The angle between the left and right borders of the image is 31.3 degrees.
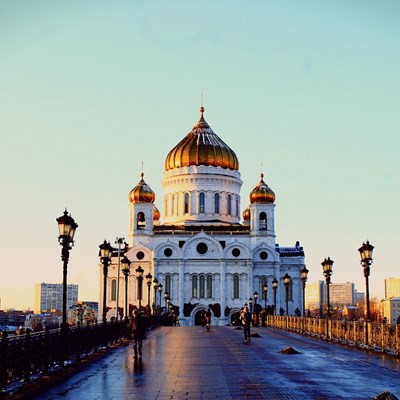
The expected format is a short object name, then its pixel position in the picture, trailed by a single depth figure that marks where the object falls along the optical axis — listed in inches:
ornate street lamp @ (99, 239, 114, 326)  1181.1
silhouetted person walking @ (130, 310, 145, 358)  919.7
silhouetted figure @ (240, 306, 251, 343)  1244.5
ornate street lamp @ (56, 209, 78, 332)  805.2
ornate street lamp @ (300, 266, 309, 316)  1801.8
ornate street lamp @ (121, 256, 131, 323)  1473.9
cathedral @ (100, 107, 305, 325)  3602.4
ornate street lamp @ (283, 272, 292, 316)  2090.6
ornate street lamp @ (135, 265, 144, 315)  1760.6
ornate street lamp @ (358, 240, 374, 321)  1122.7
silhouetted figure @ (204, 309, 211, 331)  2018.7
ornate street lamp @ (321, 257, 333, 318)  1430.9
